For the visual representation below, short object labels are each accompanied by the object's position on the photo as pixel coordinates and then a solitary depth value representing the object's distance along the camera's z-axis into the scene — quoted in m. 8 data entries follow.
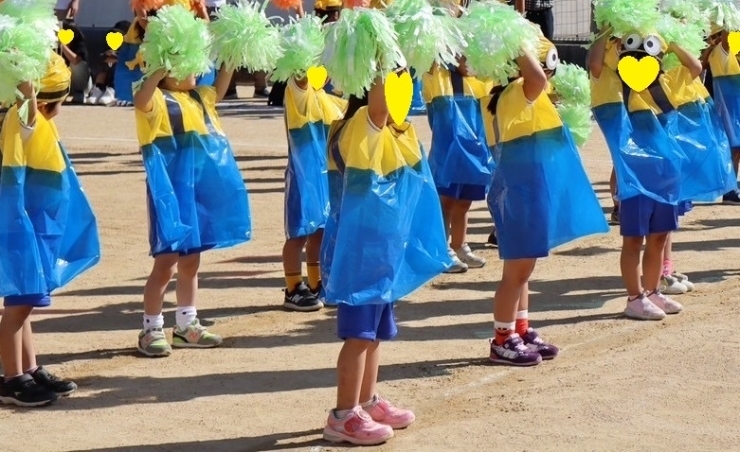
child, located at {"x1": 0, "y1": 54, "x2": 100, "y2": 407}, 9.91
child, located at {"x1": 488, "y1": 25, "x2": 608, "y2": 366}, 10.89
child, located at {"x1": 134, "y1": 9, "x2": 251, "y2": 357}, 11.24
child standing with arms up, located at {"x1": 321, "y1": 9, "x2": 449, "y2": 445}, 8.92
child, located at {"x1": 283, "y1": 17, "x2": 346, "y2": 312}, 13.12
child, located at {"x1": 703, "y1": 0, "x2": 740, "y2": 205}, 16.38
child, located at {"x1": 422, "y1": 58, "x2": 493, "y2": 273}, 14.46
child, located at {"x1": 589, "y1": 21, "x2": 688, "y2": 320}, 12.22
